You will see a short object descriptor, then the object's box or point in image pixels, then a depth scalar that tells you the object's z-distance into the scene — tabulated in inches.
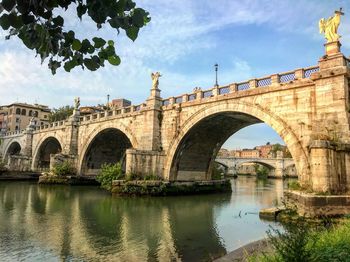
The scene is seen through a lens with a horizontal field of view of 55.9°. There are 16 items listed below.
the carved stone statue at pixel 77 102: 1562.5
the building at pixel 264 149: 4722.0
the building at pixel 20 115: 3021.7
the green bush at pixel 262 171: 3080.7
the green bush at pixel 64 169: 1378.0
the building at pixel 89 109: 2845.7
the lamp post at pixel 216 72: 1189.1
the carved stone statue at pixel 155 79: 1049.5
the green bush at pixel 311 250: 164.4
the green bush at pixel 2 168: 1576.5
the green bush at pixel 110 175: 1017.5
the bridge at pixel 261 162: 2844.5
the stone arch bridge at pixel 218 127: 575.8
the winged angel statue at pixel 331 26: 605.0
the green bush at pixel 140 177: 960.9
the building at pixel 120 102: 3124.0
